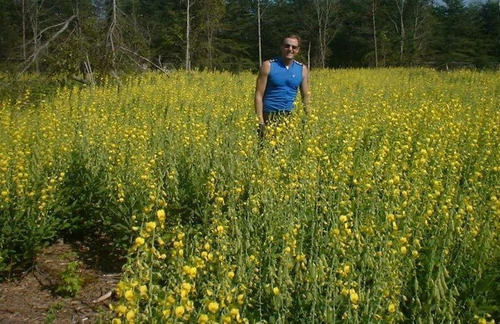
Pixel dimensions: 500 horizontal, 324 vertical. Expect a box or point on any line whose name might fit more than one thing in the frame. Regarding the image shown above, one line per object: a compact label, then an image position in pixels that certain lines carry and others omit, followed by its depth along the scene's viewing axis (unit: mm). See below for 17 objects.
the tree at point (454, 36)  38969
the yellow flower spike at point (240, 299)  1866
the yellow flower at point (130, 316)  1647
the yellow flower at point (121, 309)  1646
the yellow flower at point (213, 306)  1703
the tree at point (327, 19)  37359
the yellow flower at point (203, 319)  1668
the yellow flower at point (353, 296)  1869
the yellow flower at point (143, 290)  1748
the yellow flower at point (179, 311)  1640
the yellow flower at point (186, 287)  1752
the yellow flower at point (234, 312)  1698
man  5332
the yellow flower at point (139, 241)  1789
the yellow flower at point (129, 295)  1678
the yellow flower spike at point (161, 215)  1984
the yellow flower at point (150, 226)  1813
